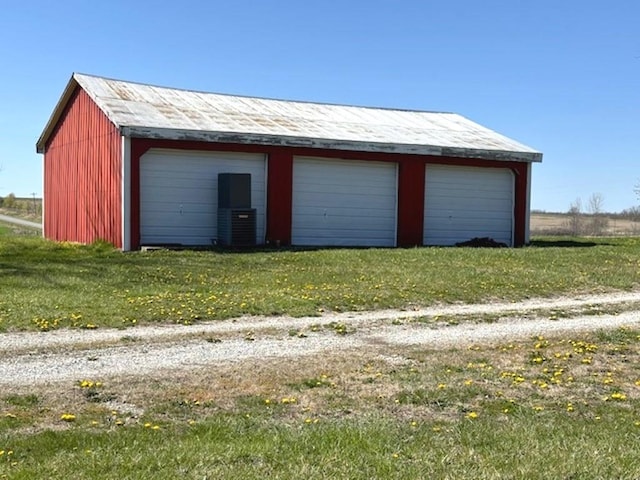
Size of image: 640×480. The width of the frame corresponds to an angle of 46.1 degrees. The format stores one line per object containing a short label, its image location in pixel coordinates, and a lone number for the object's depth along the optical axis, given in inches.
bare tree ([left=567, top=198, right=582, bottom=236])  1733.5
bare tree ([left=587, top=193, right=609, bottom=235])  1715.1
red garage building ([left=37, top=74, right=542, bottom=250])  775.1
